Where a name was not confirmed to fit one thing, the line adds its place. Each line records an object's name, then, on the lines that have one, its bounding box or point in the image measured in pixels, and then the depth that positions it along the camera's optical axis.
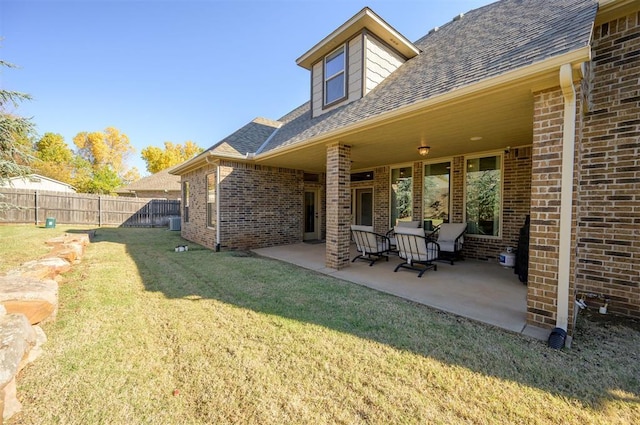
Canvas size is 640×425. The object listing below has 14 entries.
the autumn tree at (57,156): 27.95
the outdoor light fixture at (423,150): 6.14
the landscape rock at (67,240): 7.39
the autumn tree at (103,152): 31.34
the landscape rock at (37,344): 2.48
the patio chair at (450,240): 6.66
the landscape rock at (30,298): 2.80
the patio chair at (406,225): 7.93
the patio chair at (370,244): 6.28
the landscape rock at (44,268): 4.09
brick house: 3.08
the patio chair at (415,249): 5.47
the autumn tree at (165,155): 36.38
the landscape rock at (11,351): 1.81
